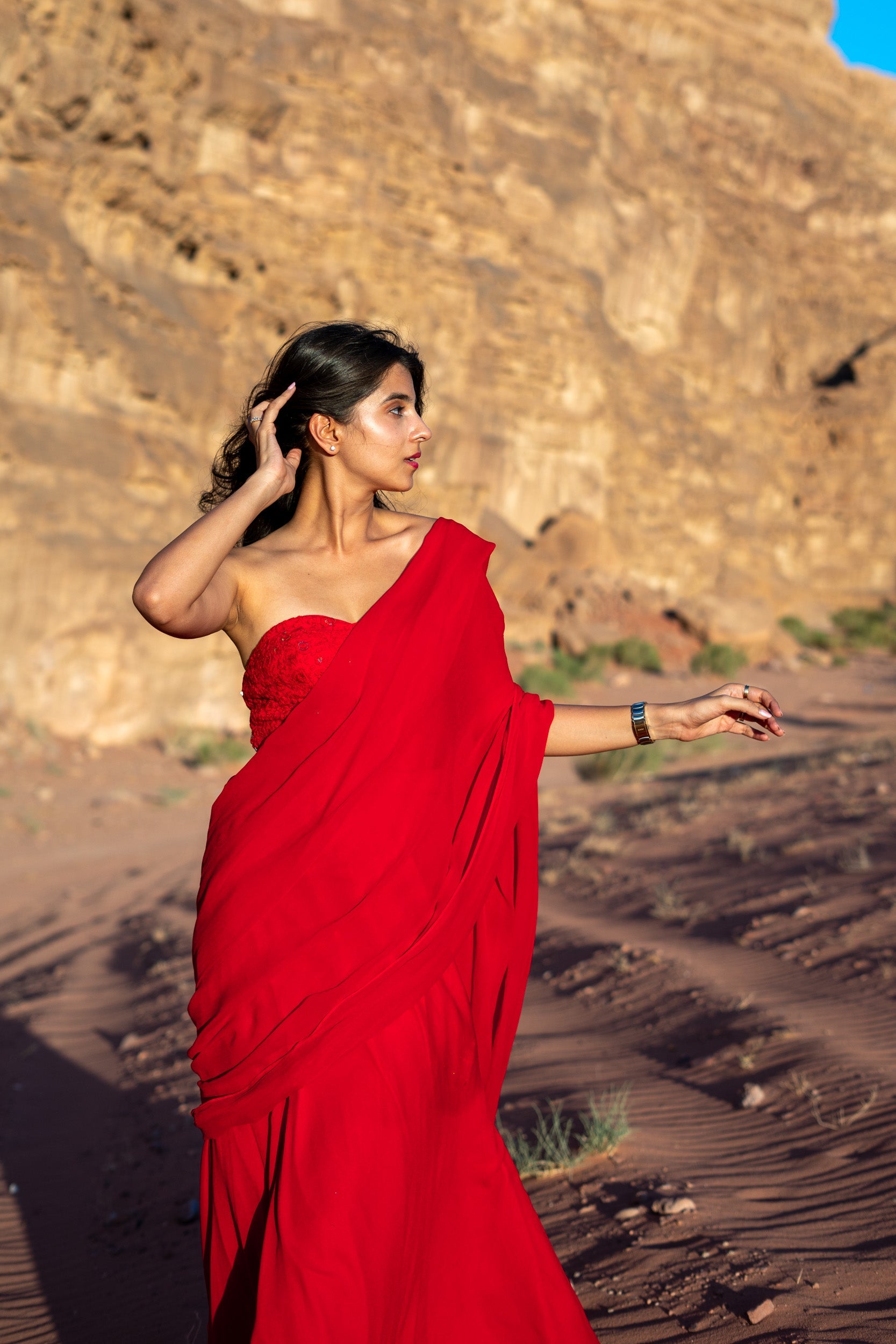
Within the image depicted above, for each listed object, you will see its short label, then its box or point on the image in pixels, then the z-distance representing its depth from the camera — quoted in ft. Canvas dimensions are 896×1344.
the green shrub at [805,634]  107.55
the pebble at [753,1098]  12.67
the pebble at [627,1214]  10.32
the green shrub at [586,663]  70.08
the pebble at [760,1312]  8.38
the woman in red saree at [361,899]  6.14
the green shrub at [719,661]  77.77
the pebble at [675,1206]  10.21
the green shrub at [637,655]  76.23
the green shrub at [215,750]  42.29
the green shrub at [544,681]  63.67
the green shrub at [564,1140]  11.39
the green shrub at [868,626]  109.70
